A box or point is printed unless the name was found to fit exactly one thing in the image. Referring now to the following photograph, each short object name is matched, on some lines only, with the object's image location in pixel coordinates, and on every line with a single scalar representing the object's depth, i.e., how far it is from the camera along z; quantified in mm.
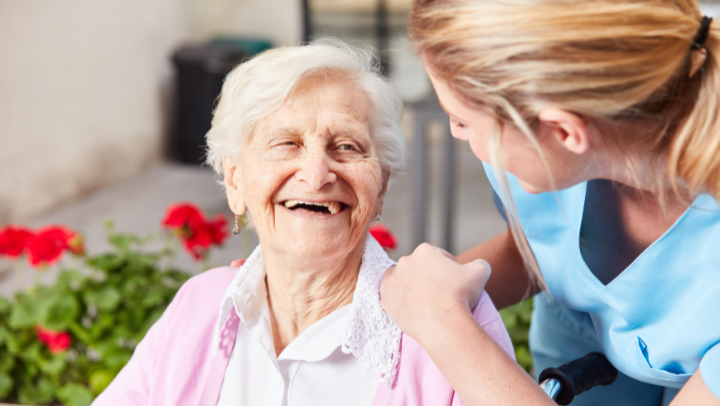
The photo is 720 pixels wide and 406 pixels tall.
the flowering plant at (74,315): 2252
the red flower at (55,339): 2236
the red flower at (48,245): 2287
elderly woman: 1217
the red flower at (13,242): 2338
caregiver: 820
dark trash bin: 6762
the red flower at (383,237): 2070
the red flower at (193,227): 2348
